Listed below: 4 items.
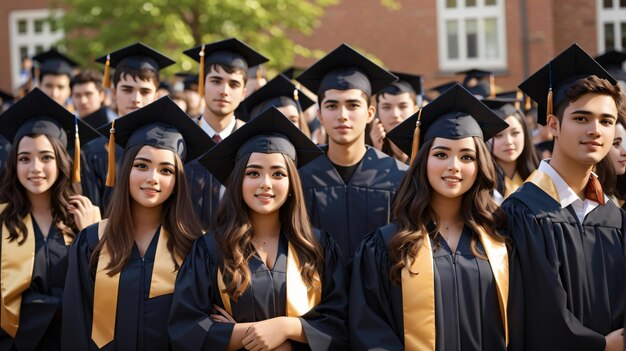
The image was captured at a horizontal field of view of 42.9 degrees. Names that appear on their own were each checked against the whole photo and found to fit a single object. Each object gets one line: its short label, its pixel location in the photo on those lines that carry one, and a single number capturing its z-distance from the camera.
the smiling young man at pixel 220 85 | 5.19
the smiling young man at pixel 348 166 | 4.64
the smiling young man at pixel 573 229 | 3.72
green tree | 10.77
